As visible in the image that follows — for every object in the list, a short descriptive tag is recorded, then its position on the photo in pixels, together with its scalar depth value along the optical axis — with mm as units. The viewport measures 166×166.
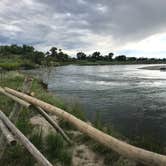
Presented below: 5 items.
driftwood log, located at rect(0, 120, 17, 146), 2511
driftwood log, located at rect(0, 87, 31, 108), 3193
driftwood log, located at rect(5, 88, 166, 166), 1537
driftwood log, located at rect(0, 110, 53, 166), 2302
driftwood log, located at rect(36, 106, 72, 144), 3636
